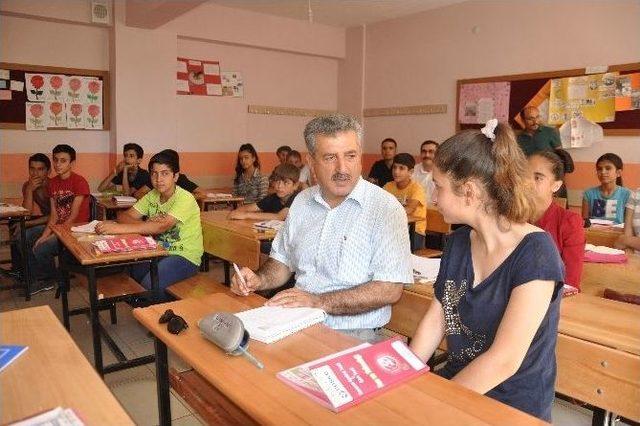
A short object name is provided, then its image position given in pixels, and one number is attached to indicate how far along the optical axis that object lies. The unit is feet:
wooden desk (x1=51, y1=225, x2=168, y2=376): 8.77
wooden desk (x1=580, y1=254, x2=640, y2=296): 8.55
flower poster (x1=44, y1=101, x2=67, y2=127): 19.38
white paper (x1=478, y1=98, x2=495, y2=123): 20.30
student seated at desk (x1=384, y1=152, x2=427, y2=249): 14.51
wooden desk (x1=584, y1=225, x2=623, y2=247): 11.87
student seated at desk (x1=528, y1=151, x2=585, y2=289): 7.39
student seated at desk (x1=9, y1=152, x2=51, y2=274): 15.51
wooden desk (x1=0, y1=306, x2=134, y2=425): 3.40
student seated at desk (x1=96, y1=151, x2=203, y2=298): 10.51
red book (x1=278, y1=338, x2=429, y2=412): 3.41
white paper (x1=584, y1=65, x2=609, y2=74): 17.06
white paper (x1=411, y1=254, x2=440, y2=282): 7.45
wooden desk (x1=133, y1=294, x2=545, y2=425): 3.23
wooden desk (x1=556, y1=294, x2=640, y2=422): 4.84
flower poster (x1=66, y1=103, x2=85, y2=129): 19.76
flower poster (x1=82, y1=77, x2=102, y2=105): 19.95
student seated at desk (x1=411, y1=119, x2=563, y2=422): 3.99
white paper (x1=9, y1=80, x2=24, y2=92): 18.77
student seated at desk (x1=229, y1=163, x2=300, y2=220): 13.19
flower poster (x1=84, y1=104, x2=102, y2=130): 20.11
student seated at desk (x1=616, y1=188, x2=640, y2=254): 11.33
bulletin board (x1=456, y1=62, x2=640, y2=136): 16.65
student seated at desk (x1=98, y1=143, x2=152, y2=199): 18.83
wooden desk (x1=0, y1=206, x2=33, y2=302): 13.42
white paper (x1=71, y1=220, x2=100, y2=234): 10.64
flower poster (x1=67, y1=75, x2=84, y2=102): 19.67
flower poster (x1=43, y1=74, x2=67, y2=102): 19.30
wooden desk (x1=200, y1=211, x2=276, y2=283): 10.69
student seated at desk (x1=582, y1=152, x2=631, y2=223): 14.60
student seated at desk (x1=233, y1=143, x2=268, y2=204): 19.58
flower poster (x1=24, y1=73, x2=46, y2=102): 18.99
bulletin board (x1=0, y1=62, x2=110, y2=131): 18.67
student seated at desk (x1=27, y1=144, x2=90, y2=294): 14.08
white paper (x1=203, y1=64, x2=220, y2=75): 22.63
